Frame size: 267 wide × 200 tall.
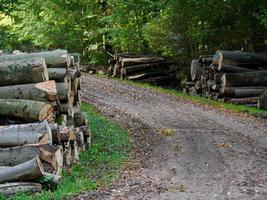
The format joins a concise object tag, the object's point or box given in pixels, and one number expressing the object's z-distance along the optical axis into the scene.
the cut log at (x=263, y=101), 20.61
